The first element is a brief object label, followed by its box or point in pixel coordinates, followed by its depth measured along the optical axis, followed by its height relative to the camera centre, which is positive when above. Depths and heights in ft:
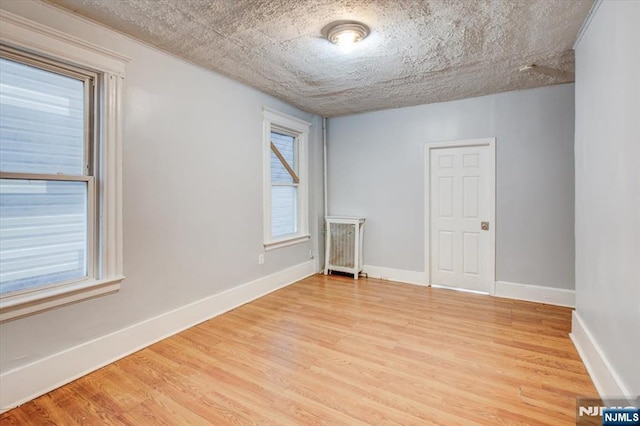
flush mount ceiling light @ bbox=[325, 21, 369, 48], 7.39 +4.49
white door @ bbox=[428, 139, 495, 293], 12.95 -0.14
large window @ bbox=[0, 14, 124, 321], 6.28 +0.91
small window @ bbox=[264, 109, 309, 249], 12.85 +1.53
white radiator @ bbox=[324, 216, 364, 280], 15.40 -1.65
